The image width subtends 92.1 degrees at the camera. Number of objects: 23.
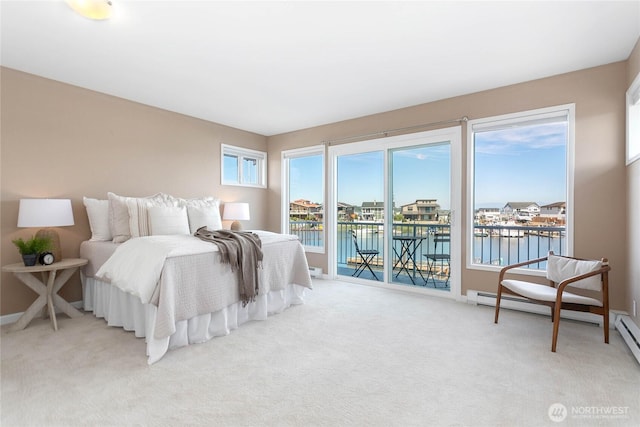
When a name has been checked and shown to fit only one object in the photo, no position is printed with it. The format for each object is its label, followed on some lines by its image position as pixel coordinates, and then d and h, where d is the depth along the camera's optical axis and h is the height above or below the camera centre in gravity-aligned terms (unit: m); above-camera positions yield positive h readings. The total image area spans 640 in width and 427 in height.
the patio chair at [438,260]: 4.20 -0.73
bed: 2.34 -0.69
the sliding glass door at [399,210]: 3.96 -0.03
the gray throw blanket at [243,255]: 2.81 -0.44
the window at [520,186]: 3.26 +0.24
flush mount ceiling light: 2.03 +1.35
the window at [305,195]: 5.22 +0.22
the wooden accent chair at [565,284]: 2.43 -0.70
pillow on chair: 2.60 -0.56
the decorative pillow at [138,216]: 3.29 -0.08
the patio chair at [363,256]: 4.84 -0.79
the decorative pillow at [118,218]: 3.32 -0.10
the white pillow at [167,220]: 3.35 -0.13
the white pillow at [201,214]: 3.76 -0.07
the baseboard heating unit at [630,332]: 2.27 -1.01
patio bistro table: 4.46 -0.66
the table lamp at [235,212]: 4.80 -0.06
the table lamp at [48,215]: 2.80 -0.06
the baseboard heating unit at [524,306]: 2.91 -1.04
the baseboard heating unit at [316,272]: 5.02 -1.05
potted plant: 2.78 -0.36
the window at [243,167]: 5.12 +0.73
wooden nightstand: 2.79 -0.72
